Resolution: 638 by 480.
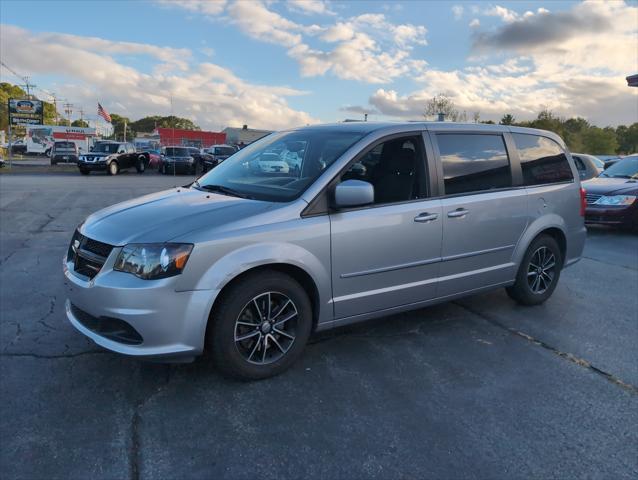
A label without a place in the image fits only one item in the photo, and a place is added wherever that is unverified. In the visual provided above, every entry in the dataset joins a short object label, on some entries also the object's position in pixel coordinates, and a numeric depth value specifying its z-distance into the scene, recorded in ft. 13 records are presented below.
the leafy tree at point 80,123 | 375.29
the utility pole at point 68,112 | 334.03
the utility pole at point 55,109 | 306.51
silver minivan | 9.71
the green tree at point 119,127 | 358.60
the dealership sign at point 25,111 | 140.60
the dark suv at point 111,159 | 79.51
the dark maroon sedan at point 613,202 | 30.94
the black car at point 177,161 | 90.17
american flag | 145.23
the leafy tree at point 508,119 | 155.63
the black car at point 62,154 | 102.32
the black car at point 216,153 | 96.08
